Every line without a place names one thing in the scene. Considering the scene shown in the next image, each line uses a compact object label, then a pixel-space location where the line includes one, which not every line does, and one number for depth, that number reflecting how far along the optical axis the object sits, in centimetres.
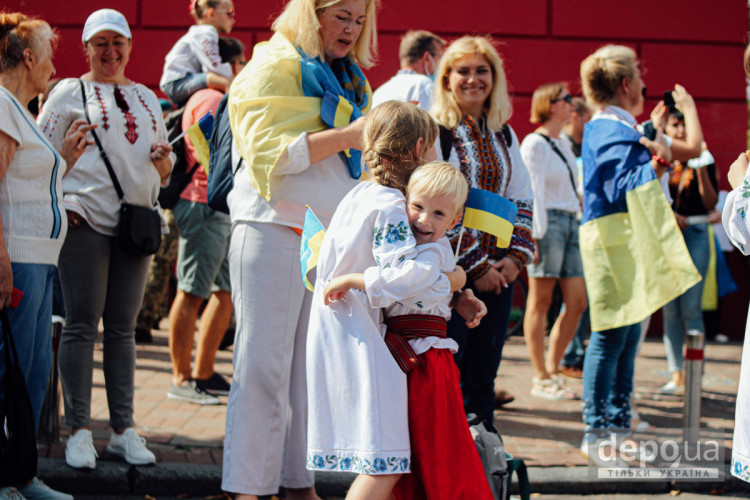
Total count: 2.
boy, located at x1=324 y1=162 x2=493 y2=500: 263
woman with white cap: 405
